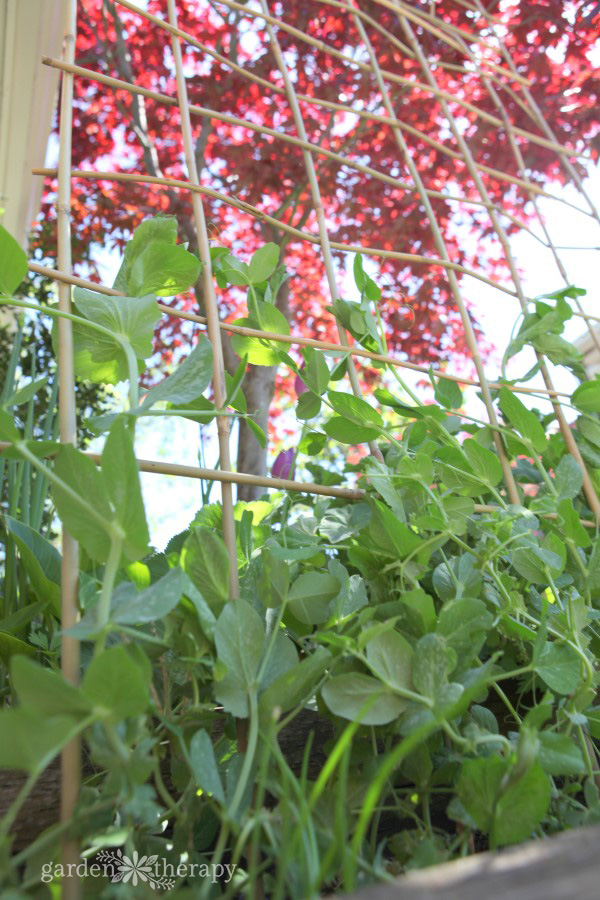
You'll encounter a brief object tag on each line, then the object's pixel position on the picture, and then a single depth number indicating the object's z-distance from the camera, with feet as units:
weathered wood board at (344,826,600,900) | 0.65
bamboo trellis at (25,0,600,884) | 1.49
